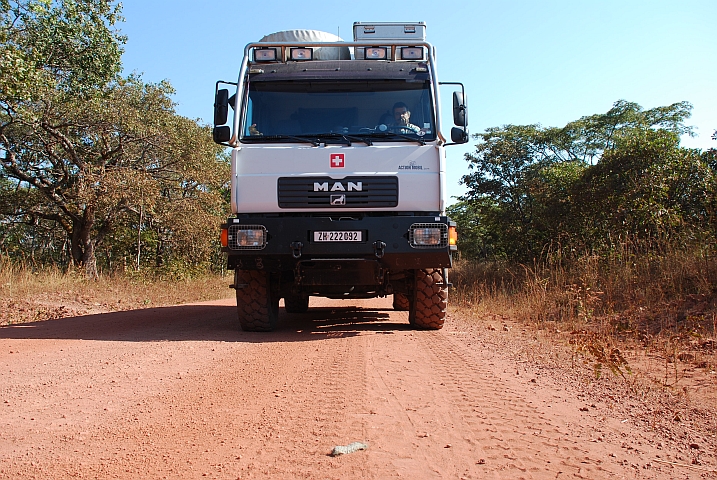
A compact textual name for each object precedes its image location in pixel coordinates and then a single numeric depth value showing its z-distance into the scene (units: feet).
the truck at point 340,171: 21.66
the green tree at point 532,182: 49.42
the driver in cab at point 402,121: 22.93
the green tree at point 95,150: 46.83
